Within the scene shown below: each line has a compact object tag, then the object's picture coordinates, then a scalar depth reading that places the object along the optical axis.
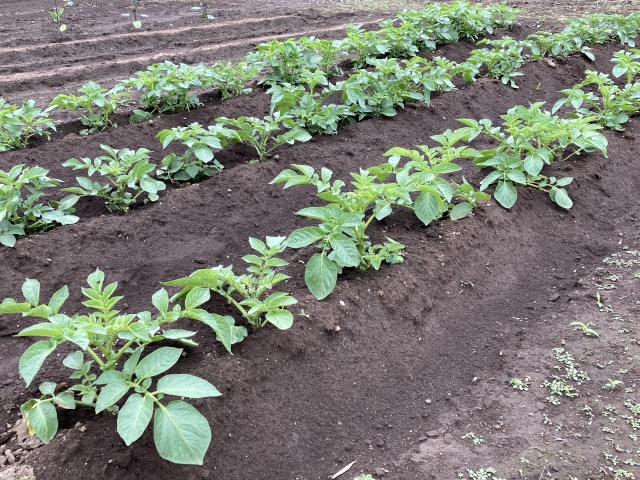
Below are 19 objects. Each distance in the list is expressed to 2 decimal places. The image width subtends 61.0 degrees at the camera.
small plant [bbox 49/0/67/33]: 8.03
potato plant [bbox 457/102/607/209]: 3.46
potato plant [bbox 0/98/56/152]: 4.09
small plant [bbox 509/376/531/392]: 2.42
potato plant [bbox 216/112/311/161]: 3.89
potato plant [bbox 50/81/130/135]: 4.34
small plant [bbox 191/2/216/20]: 9.39
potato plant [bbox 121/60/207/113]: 4.55
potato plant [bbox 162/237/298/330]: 2.21
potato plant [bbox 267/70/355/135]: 4.33
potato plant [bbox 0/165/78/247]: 3.18
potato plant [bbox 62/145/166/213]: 3.53
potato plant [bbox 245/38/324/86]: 5.10
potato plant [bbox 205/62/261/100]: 4.86
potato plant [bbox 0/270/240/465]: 1.75
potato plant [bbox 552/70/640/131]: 4.32
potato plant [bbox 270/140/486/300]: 2.53
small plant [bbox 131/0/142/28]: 8.34
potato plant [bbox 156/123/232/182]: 3.71
